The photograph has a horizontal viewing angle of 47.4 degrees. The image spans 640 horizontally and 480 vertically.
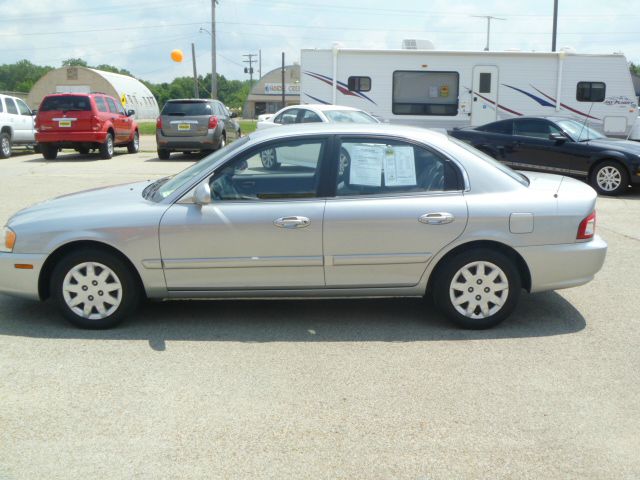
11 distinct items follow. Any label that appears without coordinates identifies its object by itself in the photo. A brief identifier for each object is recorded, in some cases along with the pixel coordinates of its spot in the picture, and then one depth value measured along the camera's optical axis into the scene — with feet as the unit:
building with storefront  262.67
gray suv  63.98
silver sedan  16.93
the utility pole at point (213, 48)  138.30
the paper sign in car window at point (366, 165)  17.40
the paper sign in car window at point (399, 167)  17.46
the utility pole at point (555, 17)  98.12
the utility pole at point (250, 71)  272.92
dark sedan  42.96
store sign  261.03
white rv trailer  59.31
